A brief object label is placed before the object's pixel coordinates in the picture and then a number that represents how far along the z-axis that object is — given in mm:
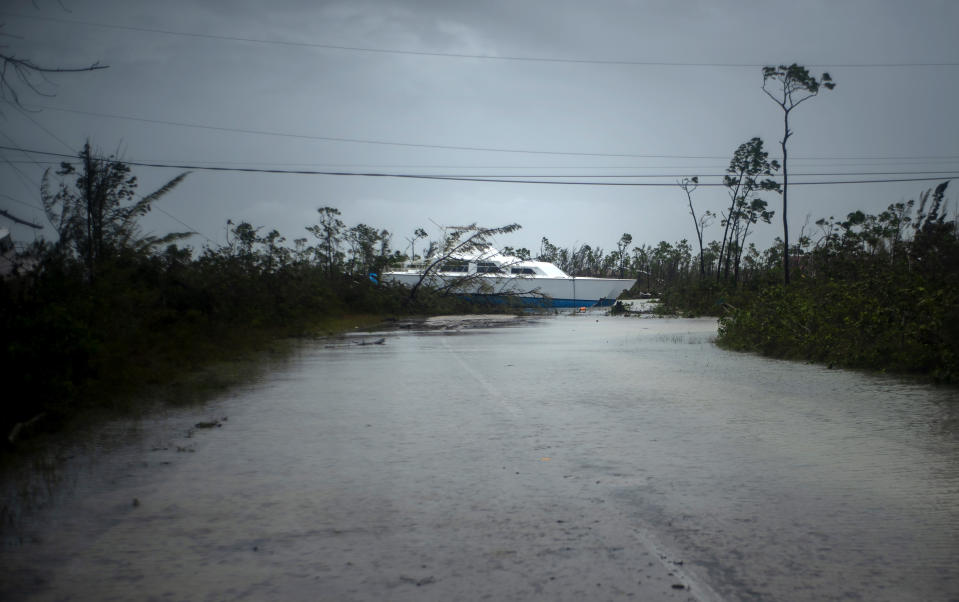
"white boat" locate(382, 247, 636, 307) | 42062
